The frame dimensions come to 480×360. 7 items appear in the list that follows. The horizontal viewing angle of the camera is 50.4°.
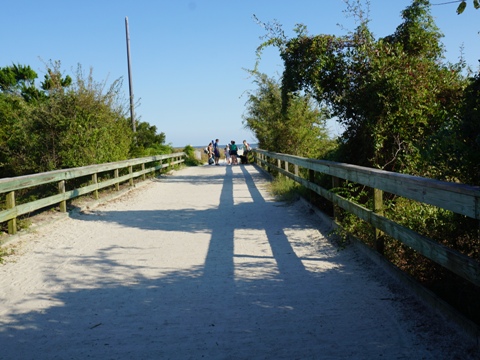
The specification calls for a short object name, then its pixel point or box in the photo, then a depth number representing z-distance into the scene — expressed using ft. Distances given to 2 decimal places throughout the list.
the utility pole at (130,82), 77.25
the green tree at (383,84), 25.76
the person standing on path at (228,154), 120.53
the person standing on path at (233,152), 114.34
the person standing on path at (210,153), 122.52
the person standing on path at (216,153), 122.64
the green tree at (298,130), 66.03
